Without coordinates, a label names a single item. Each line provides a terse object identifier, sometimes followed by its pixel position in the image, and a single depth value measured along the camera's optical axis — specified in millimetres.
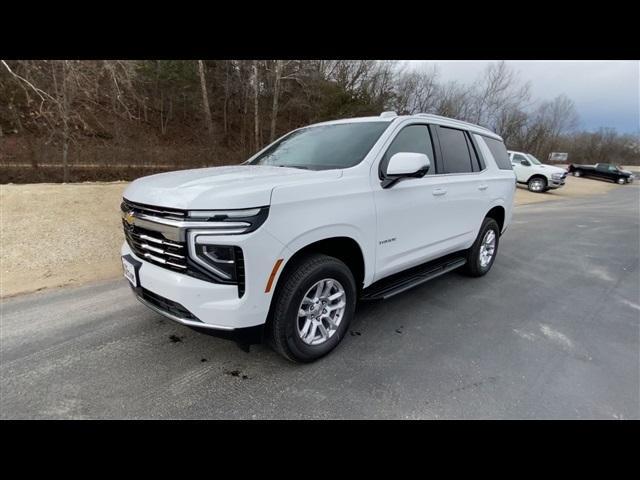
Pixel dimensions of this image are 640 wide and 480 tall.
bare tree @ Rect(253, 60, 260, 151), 19356
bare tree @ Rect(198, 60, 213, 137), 20578
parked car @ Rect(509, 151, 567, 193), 18484
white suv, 2096
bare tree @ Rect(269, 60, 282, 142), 18266
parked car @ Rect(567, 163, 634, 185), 32562
